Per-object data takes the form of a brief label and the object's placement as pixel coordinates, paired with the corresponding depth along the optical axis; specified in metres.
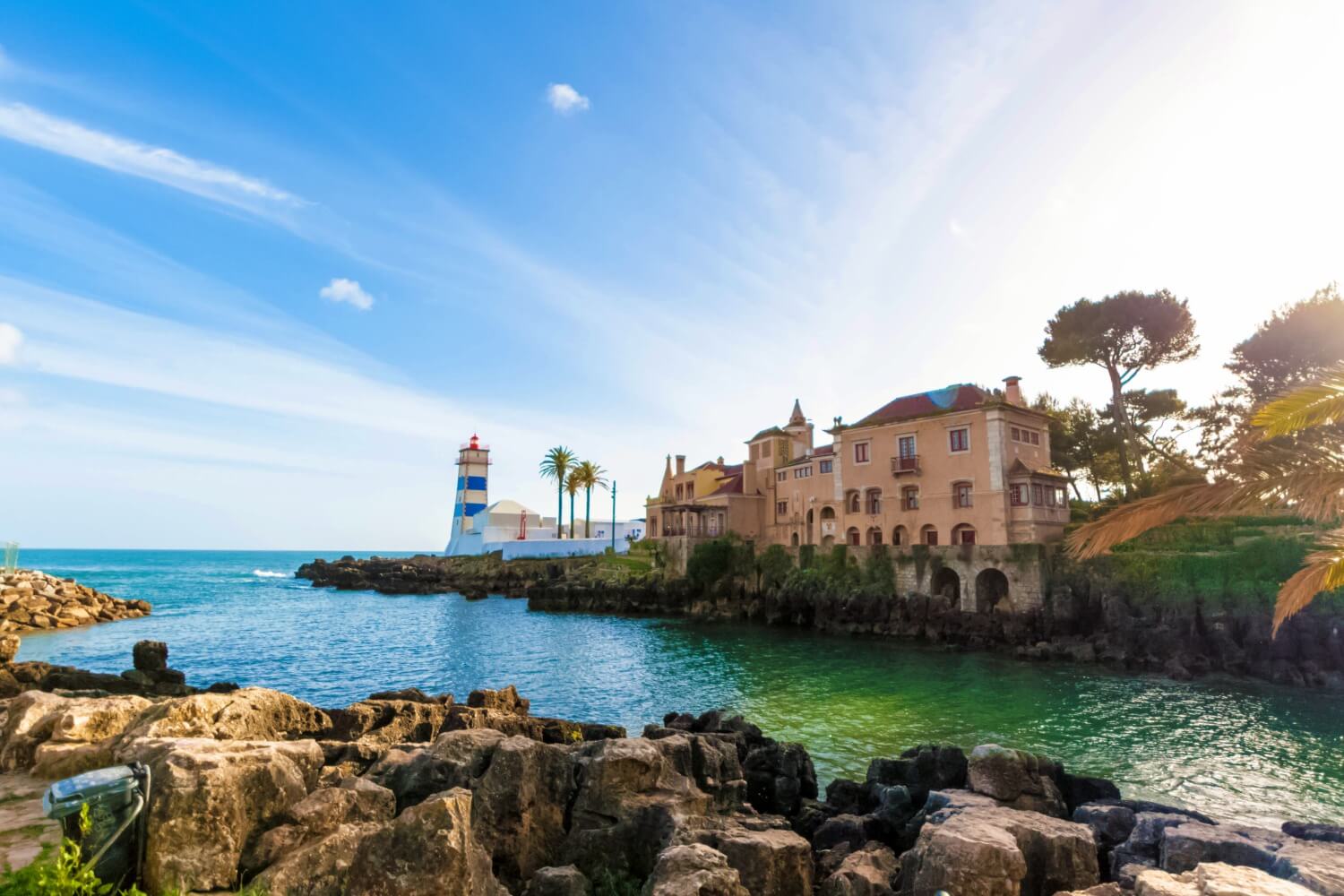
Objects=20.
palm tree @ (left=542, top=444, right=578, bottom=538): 87.56
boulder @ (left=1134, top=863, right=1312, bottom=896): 5.01
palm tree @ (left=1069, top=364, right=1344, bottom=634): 8.22
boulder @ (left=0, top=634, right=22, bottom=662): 22.73
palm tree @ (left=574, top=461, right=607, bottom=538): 86.94
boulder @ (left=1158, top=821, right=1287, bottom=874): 6.99
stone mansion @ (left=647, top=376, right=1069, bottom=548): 37.56
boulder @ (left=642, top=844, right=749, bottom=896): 5.73
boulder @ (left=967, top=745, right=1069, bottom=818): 9.96
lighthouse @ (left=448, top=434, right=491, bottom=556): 91.75
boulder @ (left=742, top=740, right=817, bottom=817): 12.14
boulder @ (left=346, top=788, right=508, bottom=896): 5.29
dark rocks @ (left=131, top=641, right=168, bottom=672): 20.41
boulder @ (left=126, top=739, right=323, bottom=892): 5.53
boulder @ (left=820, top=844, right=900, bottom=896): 7.04
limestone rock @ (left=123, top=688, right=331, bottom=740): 8.65
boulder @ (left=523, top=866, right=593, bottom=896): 6.57
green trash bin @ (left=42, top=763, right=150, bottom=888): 5.24
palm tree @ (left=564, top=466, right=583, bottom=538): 87.06
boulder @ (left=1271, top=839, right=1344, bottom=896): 5.91
